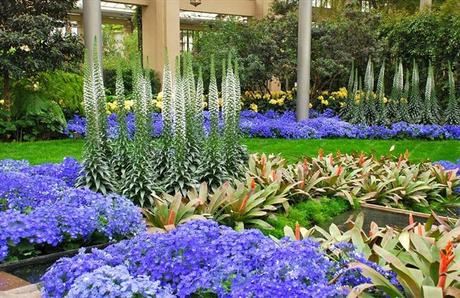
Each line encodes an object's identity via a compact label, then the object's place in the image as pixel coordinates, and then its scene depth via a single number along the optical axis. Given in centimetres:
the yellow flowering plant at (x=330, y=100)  1387
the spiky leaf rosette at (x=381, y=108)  1186
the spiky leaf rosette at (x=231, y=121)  565
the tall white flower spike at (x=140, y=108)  497
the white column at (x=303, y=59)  1197
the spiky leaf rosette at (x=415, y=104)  1203
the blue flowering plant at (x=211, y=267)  247
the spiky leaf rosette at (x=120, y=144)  508
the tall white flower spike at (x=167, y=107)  526
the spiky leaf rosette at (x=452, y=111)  1184
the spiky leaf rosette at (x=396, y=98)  1209
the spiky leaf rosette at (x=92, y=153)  495
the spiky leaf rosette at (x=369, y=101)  1217
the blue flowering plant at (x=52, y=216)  358
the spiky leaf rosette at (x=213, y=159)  548
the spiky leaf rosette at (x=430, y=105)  1197
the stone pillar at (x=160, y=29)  1625
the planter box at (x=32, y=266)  346
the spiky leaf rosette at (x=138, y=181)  493
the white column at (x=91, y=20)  975
